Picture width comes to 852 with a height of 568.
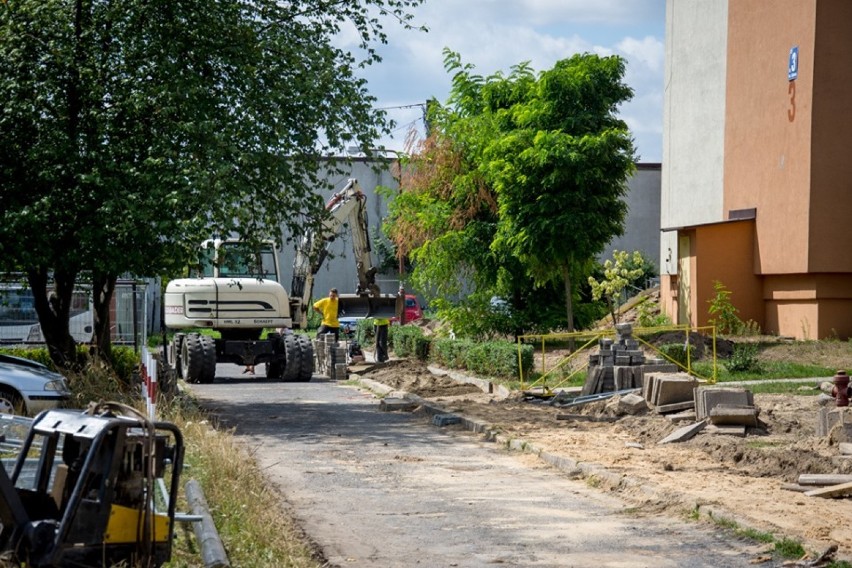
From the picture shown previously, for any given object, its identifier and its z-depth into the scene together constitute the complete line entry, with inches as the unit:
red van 2037.9
